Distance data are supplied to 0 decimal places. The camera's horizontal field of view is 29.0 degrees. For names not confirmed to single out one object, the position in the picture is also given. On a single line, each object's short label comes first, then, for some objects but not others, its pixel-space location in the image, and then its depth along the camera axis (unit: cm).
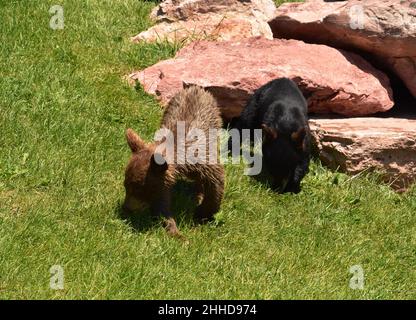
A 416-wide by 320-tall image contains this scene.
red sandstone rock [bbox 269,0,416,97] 978
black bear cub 882
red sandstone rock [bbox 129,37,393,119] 974
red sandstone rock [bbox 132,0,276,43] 1120
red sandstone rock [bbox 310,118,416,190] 938
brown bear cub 708
